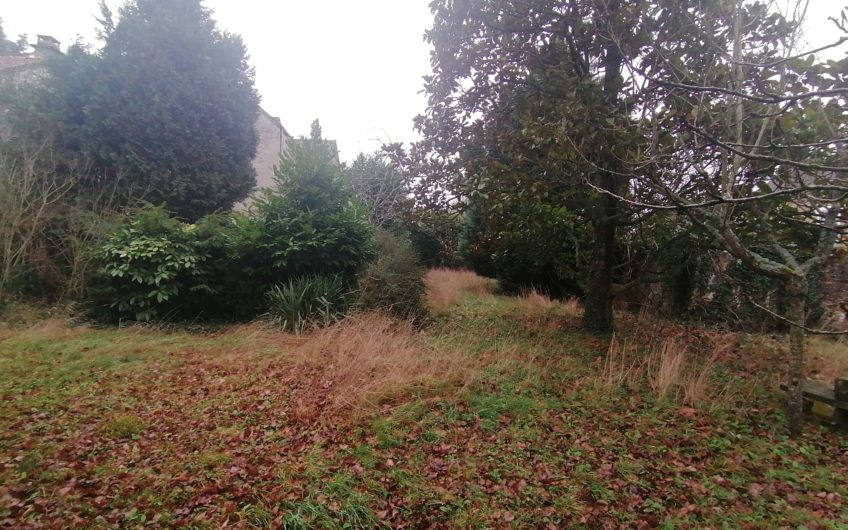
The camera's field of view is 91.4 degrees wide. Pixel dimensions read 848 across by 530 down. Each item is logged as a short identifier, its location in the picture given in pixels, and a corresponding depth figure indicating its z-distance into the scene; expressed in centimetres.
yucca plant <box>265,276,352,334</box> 675
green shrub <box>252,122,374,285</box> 749
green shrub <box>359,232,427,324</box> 722
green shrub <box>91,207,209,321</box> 695
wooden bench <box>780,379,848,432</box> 364
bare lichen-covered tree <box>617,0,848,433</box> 368
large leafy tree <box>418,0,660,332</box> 505
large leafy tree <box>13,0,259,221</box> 916
